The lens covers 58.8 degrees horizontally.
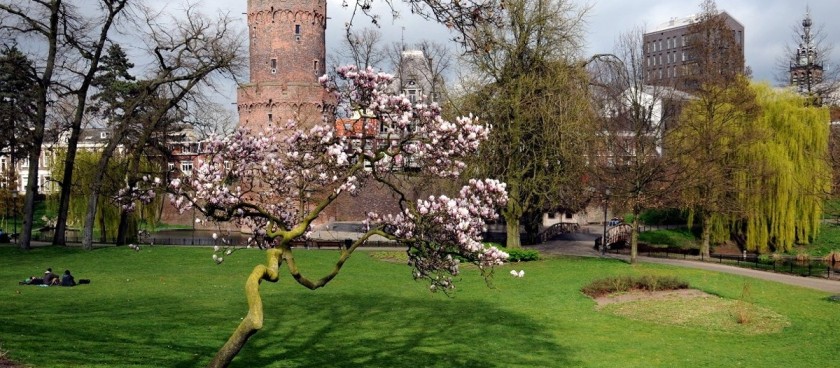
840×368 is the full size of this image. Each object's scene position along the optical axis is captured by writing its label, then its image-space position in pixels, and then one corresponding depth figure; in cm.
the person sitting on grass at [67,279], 2130
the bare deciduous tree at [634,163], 3183
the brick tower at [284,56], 5894
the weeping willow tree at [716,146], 3481
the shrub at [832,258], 3811
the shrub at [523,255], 3319
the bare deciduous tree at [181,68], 3250
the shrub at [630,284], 2420
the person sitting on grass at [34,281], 2128
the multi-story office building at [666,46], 11569
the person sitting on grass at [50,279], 2128
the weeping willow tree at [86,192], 4019
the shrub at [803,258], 3784
